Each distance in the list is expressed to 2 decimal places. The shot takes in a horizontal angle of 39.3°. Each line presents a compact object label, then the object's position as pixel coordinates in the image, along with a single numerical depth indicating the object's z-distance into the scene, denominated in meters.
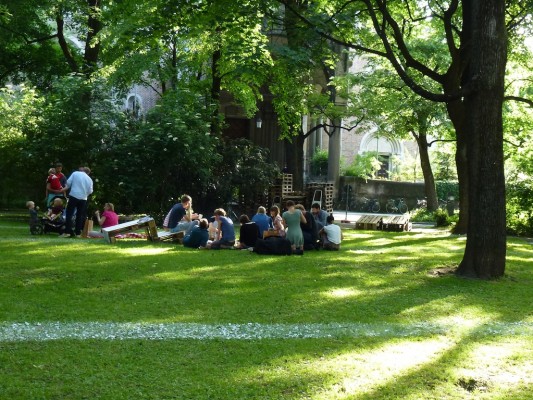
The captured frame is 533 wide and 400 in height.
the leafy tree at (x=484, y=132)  13.05
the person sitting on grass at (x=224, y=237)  17.08
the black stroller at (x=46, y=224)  18.31
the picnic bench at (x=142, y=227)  17.28
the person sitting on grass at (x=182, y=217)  18.39
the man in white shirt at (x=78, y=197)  17.64
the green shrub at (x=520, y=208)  26.27
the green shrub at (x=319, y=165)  42.38
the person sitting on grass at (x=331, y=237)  17.53
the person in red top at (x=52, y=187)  19.27
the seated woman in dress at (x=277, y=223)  17.09
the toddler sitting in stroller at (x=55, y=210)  18.64
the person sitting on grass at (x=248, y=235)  17.23
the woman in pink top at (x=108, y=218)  18.95
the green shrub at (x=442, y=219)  29.52
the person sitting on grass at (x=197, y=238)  17.12
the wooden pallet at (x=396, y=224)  26.74
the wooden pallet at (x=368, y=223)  27.09
